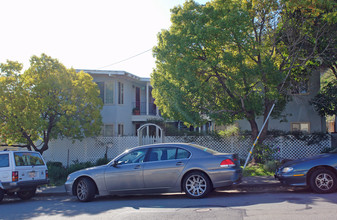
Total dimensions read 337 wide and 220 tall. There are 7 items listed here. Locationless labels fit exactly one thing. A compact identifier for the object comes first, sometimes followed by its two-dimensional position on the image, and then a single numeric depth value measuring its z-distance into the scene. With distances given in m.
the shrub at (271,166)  11.84
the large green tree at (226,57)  11.80
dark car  8.05
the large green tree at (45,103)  13.90
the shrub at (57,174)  13.37
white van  9.53
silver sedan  8.10
